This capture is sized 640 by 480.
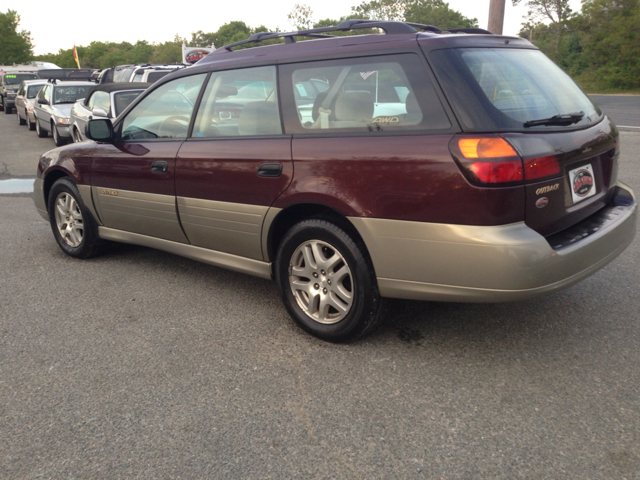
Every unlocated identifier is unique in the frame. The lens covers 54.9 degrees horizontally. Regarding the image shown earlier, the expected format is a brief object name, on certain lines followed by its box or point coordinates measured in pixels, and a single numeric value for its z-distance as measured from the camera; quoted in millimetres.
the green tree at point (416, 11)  92125
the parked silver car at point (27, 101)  19559
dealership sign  26855
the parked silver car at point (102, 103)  11016
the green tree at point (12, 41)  71250
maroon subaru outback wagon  3016
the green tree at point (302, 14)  65188
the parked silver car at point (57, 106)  14805
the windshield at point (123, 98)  10953
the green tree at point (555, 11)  56219
